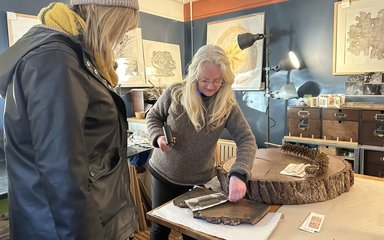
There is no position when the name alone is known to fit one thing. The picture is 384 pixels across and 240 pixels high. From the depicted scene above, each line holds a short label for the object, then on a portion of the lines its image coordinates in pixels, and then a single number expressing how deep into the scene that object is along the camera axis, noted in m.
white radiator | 3.22
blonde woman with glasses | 1.36
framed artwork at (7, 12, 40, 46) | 2.38
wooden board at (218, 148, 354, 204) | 1.12
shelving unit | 2.32
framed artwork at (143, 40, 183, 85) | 3.45
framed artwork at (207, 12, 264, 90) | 3.29
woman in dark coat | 0.61
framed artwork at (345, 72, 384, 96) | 2.59
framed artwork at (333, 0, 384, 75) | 2.63
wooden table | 0.89
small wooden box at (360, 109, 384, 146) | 2.22
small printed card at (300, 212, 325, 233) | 0.93
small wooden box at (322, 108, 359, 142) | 2.34
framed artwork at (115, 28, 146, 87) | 3.18
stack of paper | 1.22
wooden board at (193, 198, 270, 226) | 0.96
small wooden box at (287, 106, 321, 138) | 2.54
